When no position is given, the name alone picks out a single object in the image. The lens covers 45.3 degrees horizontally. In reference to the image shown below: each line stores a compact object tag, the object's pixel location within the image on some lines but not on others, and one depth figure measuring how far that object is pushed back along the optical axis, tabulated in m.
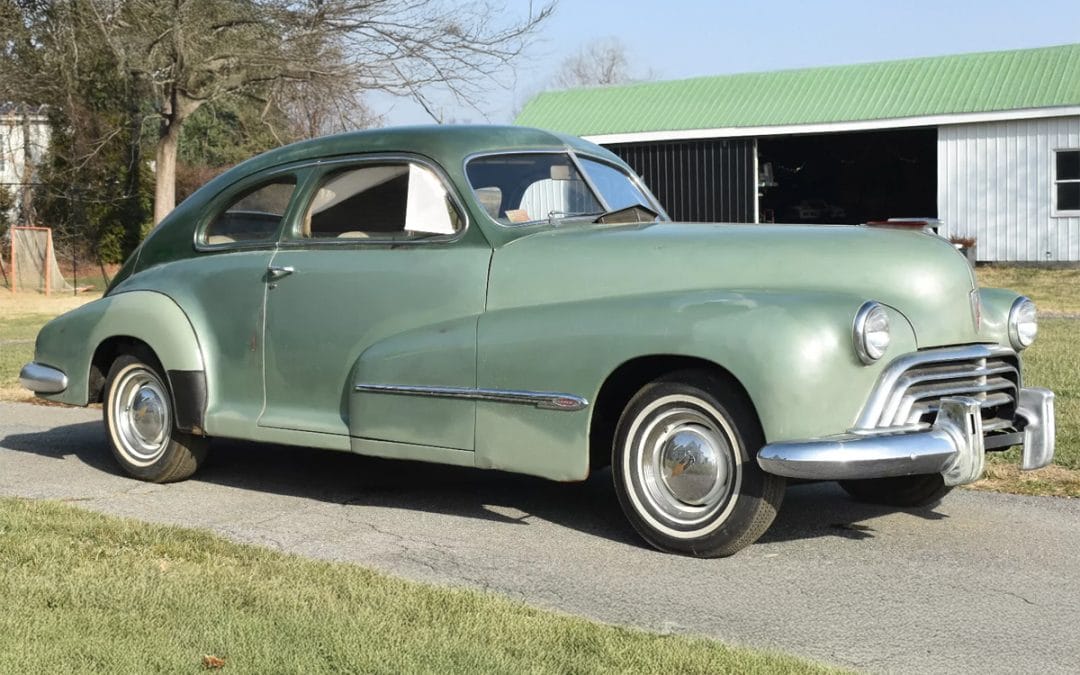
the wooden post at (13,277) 26.77
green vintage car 5.09
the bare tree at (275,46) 23.02
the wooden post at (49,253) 25.98
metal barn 26.22
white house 31.66
